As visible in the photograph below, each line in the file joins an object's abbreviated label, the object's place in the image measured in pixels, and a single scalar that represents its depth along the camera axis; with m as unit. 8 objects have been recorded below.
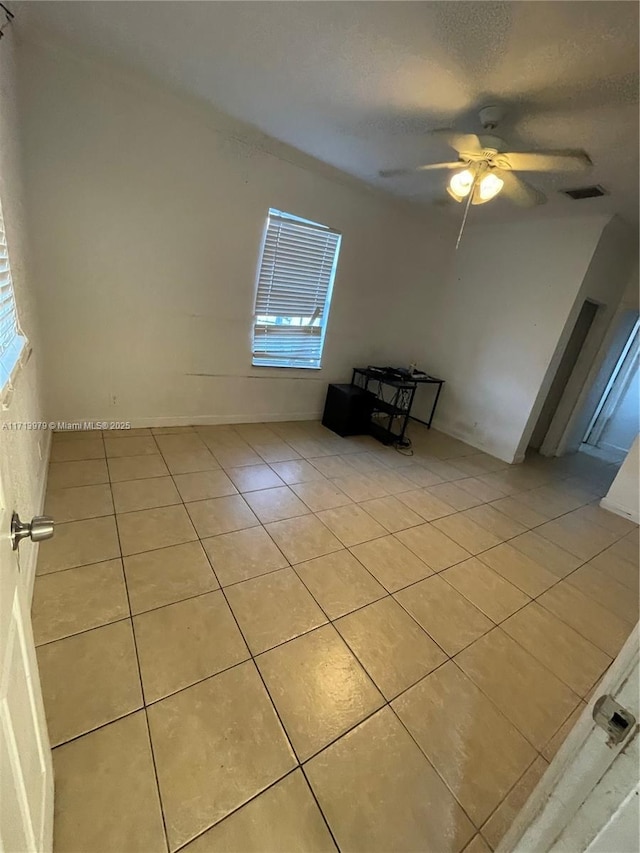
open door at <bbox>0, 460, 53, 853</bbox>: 0.58
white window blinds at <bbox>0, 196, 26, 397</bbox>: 1.26
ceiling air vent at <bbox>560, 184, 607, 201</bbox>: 2.83
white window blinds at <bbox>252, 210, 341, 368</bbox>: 3.41
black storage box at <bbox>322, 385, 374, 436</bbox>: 3.94
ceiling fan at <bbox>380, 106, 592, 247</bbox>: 1.91
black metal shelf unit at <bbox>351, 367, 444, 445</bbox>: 4.02
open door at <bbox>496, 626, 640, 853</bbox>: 0.52
